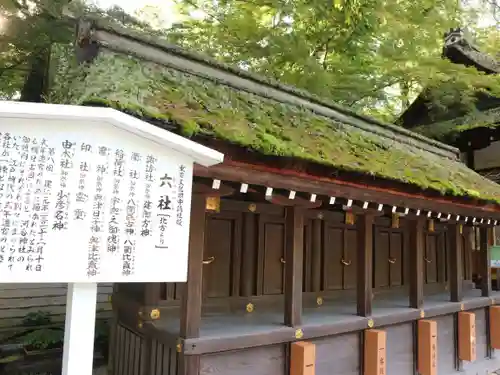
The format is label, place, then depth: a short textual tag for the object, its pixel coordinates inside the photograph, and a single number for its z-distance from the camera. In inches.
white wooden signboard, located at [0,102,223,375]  82.0
